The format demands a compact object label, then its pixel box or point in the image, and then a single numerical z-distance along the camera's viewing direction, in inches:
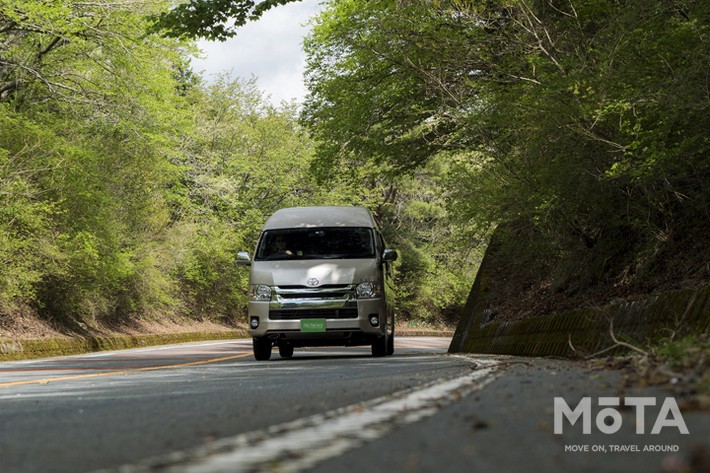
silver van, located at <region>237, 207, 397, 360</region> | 617.9
